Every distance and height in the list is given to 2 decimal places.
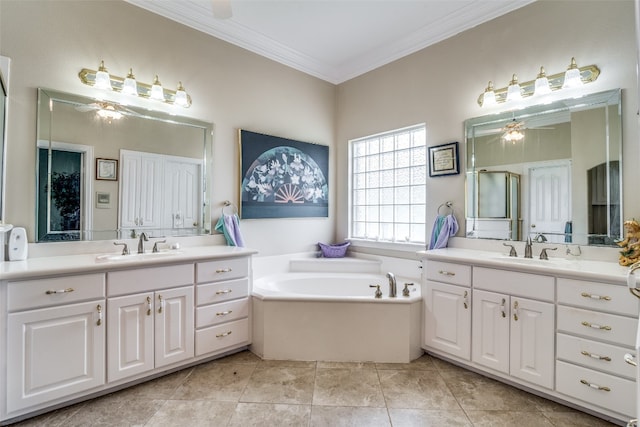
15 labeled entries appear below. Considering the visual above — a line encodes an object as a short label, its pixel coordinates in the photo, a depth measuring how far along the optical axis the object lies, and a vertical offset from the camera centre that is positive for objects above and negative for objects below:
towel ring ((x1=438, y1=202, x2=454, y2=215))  3.00 +0.11
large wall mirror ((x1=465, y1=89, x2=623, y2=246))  2.19 +0.34
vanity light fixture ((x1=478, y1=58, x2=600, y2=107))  2.26 +1.00
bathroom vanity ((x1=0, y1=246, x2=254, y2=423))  1.74 -0.66
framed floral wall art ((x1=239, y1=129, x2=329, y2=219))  3.23 +0.43
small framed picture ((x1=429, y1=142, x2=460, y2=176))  2.95 +0.54
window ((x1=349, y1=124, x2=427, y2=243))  3.37 +0.35
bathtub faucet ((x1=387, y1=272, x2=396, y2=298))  2.60 -0.55
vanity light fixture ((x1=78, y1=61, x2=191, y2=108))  2.37 +1.02
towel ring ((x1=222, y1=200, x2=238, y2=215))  3.08 +0.08
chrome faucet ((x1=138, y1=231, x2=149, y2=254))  2.49 -0.20
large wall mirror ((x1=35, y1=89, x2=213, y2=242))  2.23 +0.35
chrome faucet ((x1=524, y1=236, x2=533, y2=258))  2.44 -0.24
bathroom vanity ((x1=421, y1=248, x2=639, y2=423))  1.75 -0.67
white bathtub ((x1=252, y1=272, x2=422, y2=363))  2.52 -0.88
